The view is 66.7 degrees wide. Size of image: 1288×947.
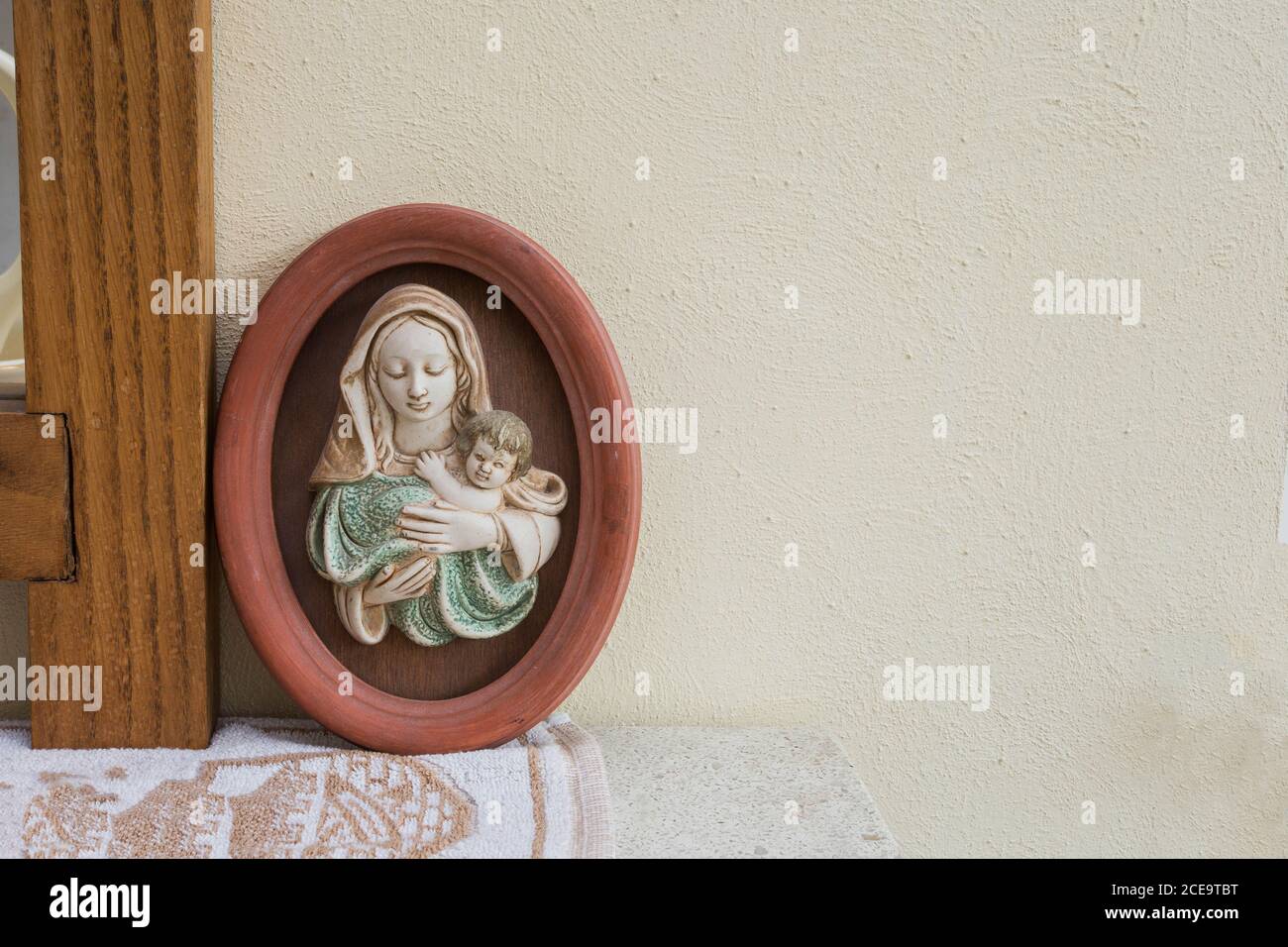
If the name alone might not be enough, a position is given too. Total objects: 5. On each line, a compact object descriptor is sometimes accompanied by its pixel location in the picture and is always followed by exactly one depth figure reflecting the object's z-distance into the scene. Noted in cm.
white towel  70
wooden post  76
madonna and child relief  79
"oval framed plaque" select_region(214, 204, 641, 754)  80
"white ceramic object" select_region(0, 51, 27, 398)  82
